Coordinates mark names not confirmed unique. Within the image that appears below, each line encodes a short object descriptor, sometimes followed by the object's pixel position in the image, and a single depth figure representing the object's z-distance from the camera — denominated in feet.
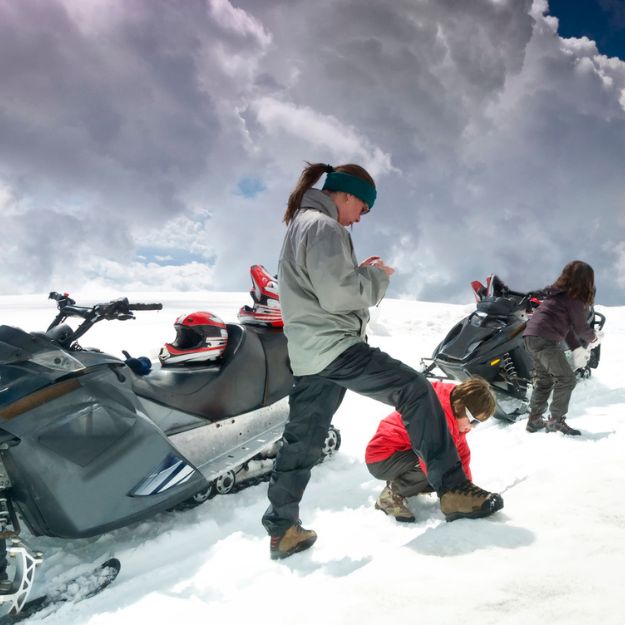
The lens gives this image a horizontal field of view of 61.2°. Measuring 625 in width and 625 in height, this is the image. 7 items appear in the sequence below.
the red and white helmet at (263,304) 12.10
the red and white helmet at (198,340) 10.81
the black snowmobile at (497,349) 16.05
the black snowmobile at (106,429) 7.32
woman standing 7.28
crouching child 8.61
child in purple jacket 13.67
